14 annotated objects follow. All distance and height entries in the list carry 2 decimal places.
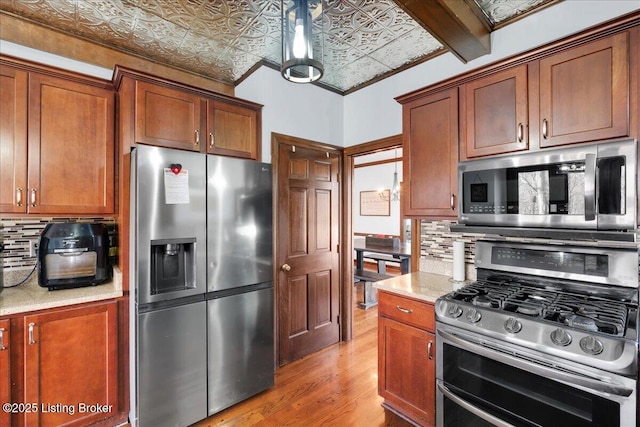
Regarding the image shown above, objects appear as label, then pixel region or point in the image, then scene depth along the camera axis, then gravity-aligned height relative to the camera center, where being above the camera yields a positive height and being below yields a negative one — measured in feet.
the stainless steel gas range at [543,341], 4.12 -1.93
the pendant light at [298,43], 5.50 +3.15
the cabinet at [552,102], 4.93 +2.04
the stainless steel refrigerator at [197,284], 6.14 -1.58
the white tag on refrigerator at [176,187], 6.31 +0.56
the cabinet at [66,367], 5.69 -3.02
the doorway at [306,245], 9.25 -1.03
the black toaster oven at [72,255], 6.50 -0.91
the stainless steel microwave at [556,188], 4.77 +0.43
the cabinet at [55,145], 6.16 +1.47
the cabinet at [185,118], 6.60 +2.30
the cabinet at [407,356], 6.22 -3.11
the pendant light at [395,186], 21.42 +1.89
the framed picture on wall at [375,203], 23.79 +0.82
